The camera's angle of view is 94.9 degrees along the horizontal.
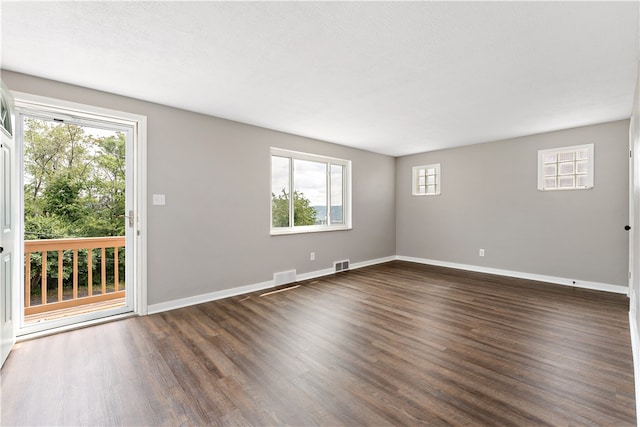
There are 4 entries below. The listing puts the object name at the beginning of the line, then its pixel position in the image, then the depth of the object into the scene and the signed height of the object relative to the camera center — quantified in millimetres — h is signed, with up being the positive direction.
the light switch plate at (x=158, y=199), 3341 +140
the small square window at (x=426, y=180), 5996 +638
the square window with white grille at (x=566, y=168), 4285 +640
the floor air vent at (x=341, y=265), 5383 -1014
